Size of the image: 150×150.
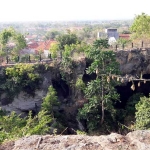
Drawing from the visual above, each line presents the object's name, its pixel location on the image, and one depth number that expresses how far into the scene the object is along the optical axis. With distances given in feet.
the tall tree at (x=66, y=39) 77.05
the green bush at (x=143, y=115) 40.32
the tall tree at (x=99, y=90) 44.62
